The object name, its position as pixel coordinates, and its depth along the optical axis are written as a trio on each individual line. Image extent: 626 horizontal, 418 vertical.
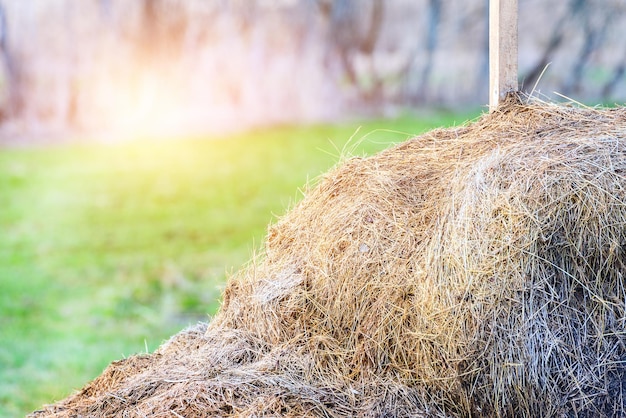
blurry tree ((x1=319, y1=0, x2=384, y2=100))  15.54
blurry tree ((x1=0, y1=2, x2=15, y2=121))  14.45
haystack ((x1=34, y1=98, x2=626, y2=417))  5.26
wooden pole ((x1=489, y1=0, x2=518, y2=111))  6.93
